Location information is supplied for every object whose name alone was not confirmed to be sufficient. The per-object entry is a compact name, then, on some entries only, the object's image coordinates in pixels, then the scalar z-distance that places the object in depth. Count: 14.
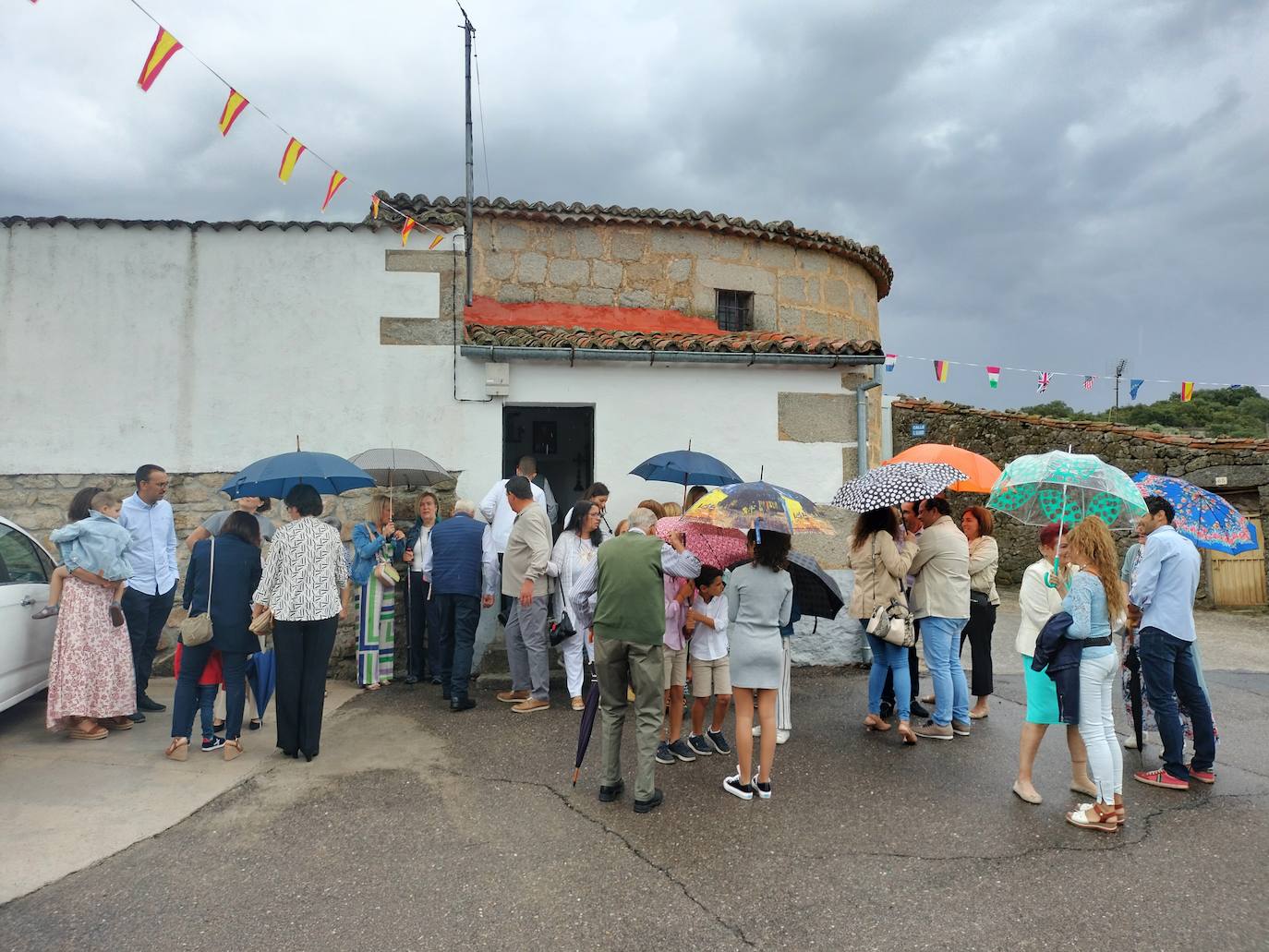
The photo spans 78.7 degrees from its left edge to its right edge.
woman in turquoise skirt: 4.24
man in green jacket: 4.20
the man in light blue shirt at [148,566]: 5.75
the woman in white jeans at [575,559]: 5.76
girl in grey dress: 4.25
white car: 4.99
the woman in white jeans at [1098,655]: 3.99
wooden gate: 12.44
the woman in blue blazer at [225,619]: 4.82
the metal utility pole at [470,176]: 7.52
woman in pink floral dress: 5.14
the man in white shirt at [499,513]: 6.70
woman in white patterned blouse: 4.81
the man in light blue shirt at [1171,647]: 4.60
